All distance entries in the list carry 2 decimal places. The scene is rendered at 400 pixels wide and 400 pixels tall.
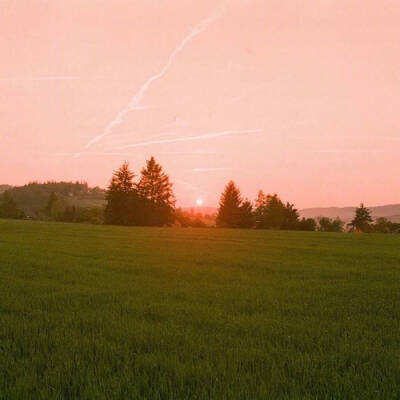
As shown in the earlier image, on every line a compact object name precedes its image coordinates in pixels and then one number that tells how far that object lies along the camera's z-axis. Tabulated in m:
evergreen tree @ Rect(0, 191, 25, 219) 95.31
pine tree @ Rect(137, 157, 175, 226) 71.88
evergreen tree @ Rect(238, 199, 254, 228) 85.25
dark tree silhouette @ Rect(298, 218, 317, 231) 82.44
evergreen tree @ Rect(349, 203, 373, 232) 87.58
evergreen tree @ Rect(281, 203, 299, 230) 88.46
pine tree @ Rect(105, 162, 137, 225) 71.00
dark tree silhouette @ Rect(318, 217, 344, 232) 85.12
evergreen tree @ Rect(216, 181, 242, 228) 84.38
